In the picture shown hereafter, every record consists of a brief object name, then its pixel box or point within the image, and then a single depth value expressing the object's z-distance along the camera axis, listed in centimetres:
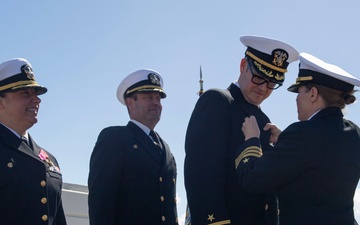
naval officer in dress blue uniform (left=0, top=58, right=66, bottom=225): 467
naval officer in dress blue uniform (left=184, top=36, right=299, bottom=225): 424
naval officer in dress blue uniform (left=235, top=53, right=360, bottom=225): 391
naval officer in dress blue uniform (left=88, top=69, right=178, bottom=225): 547
